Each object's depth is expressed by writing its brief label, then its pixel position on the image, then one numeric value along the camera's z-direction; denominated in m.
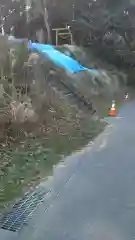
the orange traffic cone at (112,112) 11.05
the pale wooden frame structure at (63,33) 17.59
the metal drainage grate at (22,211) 4.09
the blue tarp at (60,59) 11.16
